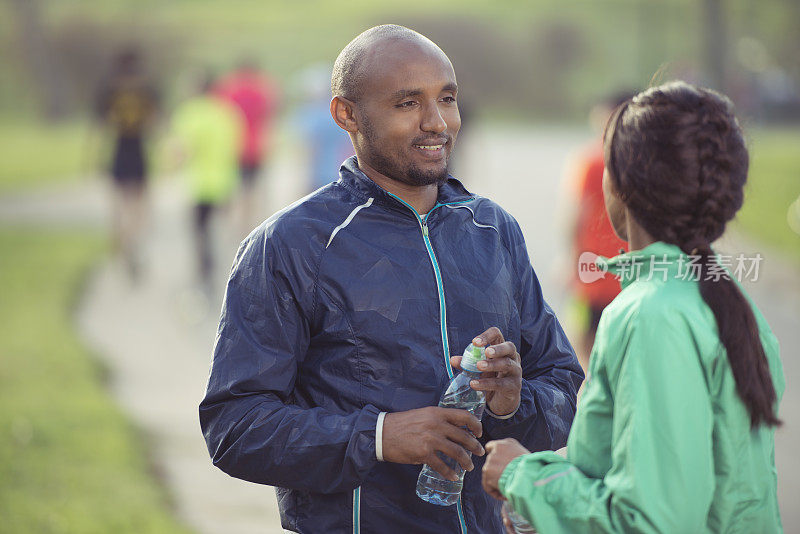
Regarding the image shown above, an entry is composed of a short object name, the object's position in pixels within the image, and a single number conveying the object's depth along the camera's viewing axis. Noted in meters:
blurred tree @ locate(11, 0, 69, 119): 44.26
